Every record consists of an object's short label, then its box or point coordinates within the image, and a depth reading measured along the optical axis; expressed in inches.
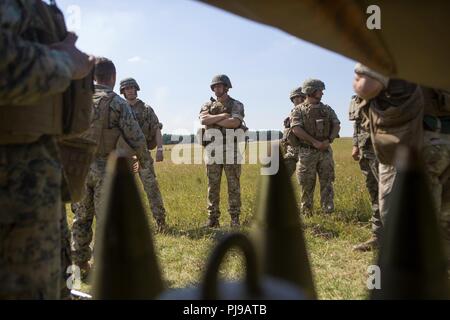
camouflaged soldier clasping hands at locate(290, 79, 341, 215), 331.3
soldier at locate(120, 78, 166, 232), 287.6
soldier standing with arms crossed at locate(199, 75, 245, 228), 297.6
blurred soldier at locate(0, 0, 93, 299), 72.9
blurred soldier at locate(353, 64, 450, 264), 128.4
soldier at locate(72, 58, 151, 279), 190.7
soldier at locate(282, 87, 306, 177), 359.3
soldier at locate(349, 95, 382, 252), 200.4
